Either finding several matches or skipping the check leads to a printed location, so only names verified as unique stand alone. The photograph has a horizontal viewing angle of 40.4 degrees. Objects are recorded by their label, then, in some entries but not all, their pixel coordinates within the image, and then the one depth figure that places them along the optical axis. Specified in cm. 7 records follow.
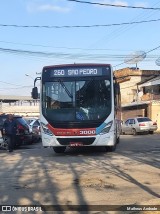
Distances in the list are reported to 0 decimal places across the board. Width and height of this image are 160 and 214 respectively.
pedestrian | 1004
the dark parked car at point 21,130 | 1112
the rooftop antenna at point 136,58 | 2512
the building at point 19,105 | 4496
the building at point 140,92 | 2254
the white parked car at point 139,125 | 1801
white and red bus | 809
